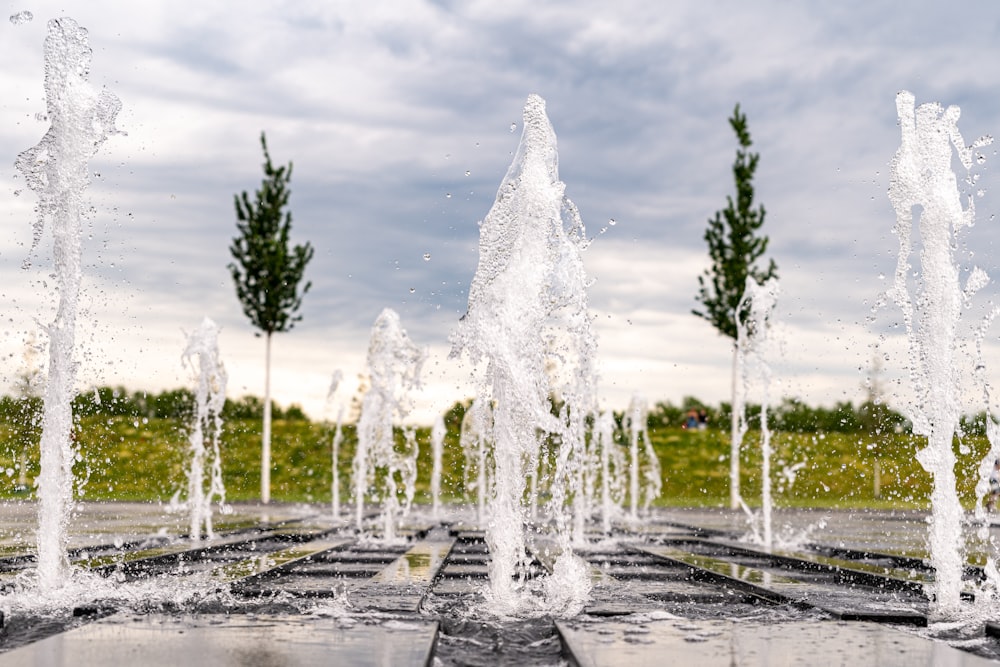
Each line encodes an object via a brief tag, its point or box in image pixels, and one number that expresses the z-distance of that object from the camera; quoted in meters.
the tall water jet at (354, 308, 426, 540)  13.78
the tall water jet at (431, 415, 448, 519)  19.70
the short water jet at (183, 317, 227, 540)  13.04
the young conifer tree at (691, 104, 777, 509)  23.67
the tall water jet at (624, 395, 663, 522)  22.96
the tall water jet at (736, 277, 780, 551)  13.48
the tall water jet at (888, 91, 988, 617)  6.52
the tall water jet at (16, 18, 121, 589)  6.52
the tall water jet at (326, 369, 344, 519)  20.72
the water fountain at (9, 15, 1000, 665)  4.30
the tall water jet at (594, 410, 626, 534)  16.10
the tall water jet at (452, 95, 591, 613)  6.15
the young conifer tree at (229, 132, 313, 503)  23.92
